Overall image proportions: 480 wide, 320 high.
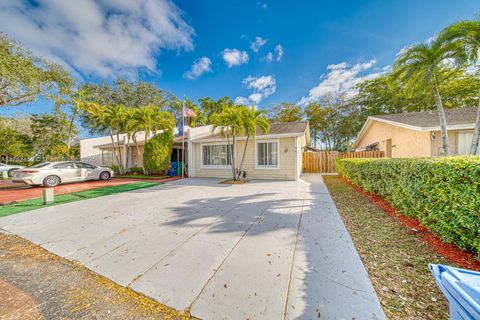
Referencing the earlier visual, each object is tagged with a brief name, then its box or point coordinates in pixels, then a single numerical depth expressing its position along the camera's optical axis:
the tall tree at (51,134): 21.67
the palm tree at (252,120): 9.10
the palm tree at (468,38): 5.56
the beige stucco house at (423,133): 9.02
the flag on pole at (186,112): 11.62
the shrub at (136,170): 14.44
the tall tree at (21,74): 9.25
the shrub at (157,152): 12.28
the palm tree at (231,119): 9.00
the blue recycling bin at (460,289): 1.14
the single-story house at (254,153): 10.31
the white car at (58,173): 8.43
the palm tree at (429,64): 6.23
